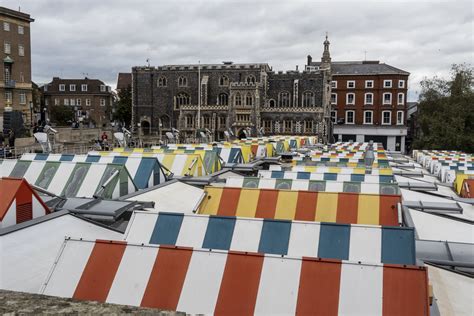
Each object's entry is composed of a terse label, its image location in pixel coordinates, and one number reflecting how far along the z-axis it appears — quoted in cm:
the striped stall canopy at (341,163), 1695
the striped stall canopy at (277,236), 565
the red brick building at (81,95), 8362
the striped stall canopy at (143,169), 1170
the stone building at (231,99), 6656
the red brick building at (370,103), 7156
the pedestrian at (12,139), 2497
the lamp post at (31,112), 5017
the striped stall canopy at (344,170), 1403
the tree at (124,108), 8444
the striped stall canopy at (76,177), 1018
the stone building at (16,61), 5128
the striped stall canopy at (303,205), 831
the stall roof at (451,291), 504
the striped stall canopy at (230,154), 1944
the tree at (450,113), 5231
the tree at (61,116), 7538
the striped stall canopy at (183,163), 1451
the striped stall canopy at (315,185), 1046
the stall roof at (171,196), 970
